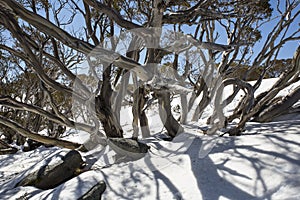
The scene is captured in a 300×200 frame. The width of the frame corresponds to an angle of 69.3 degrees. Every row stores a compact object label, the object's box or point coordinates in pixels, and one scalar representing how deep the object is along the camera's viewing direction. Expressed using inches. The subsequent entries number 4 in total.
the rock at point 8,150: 186.8
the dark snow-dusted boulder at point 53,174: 97.7
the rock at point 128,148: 111.9
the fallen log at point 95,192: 78.1
